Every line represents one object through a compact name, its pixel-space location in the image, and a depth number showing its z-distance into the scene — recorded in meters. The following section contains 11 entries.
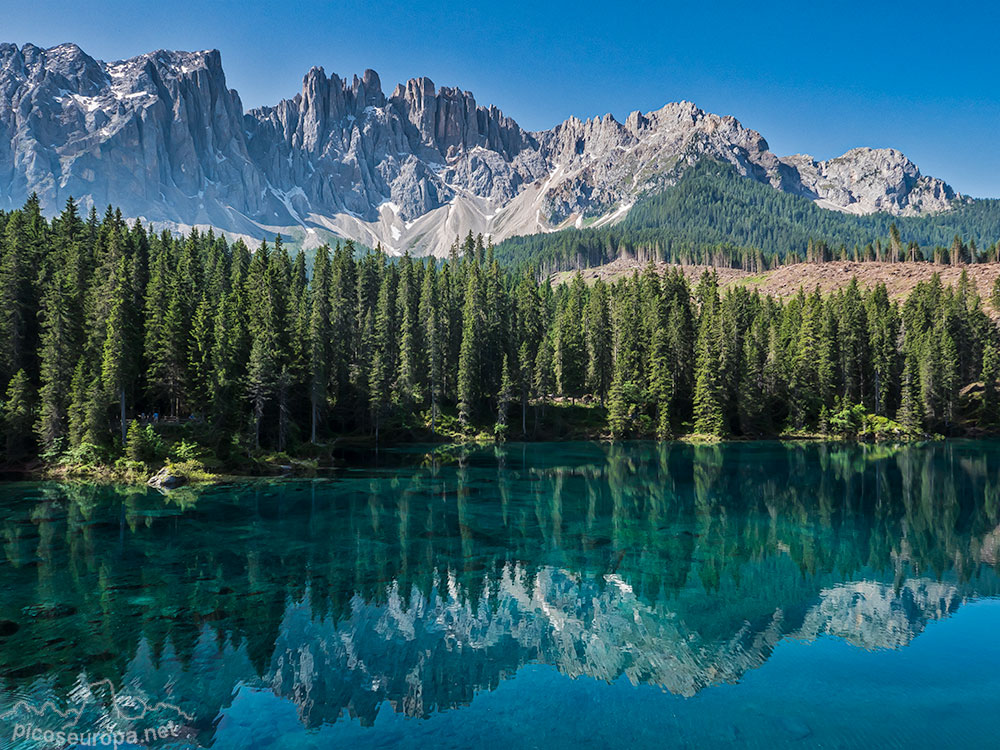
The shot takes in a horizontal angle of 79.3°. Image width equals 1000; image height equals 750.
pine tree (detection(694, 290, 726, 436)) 85.06
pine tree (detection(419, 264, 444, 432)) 82.56
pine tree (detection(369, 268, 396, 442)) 76.12
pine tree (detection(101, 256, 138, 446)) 50.81
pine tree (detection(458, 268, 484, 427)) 82.88
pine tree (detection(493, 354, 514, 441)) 82.88
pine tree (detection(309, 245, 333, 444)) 64.12
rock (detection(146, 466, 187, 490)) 47.00
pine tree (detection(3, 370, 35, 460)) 49.53
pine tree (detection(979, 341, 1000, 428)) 91.62
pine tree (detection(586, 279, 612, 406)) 95.25
